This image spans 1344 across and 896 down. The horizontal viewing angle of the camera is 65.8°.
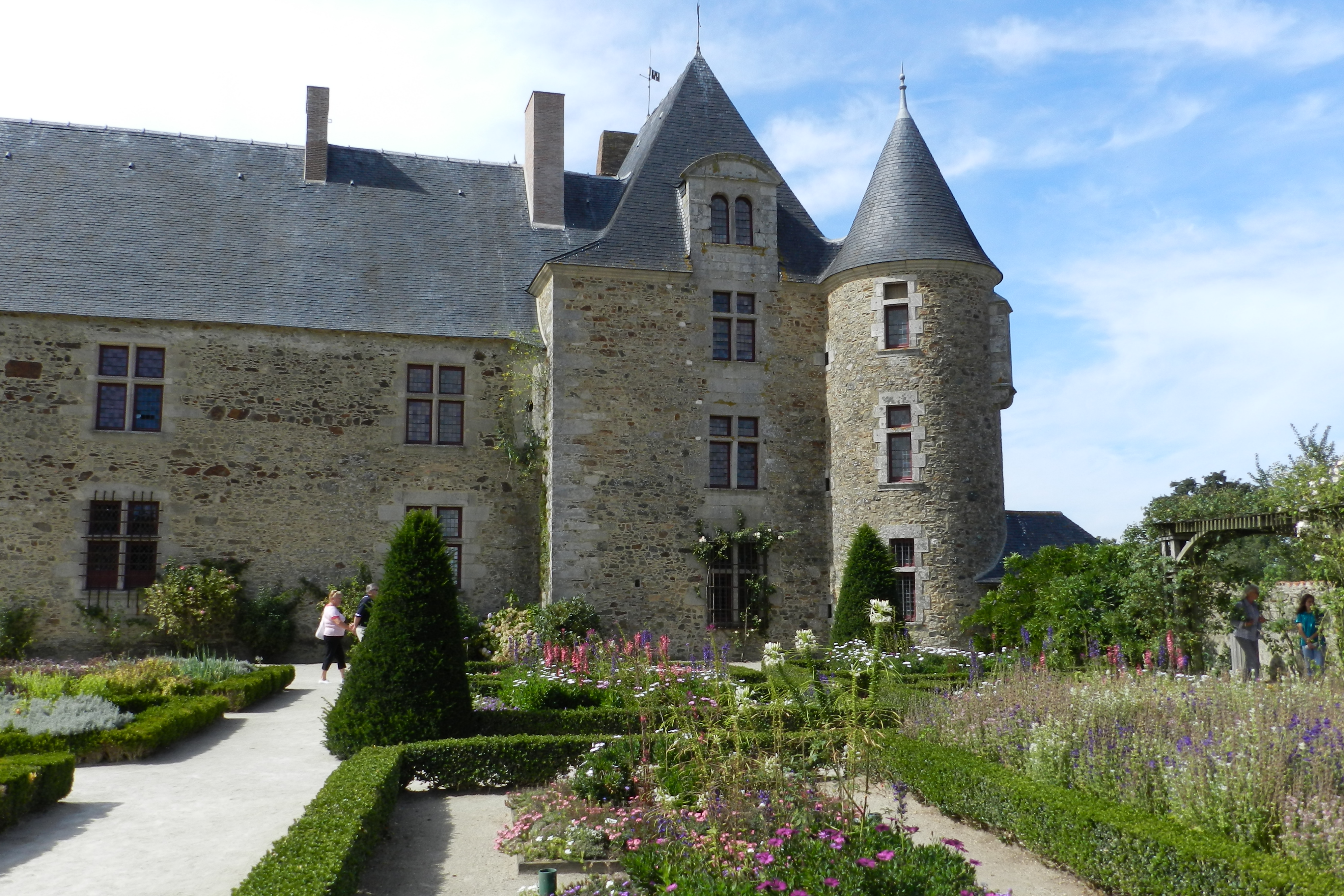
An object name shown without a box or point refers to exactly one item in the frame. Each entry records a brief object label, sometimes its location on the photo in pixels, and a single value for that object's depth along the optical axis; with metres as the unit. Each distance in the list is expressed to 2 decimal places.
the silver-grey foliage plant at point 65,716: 7.54
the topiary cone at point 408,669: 7.43
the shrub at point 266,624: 13.95
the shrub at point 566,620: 13.86
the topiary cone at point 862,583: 13.60
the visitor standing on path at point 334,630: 11.92
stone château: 14.26
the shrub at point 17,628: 13.20
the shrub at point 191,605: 13.65
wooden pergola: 11.56
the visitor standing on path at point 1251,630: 10.21
